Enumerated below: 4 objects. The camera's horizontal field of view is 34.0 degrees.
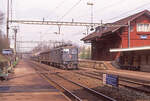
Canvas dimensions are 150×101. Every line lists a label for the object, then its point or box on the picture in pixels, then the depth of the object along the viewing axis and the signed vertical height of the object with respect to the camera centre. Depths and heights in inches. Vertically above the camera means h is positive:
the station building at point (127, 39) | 1309.1 +113.3
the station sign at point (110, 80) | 493.1 -50.0
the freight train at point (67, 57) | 1288.1 -5.2
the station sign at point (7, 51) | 1239.2 +22.5
